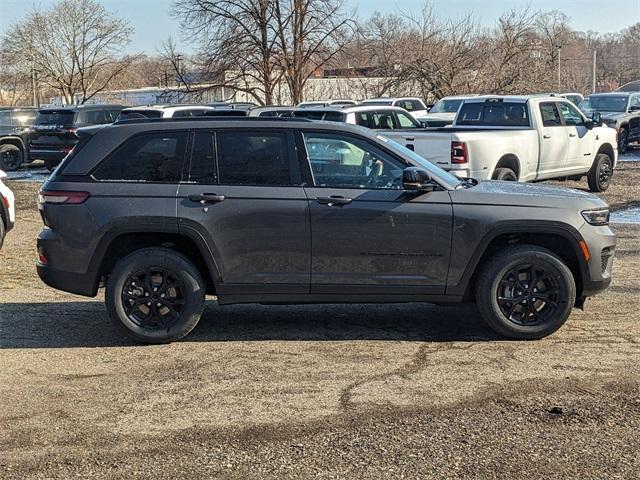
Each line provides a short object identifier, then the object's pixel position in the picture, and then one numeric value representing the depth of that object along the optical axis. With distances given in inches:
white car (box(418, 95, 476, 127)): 847.1
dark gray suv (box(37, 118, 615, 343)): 249.1
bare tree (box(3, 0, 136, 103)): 1593.3
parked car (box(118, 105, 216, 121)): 744.3
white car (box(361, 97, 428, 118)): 1117.6
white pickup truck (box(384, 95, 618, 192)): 479.5
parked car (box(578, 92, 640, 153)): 990.8
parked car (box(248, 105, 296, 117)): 703.0
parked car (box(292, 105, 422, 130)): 619.5
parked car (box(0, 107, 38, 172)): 926.4
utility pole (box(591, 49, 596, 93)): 2278.5
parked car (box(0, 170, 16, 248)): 403.5
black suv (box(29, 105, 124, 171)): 846.5
